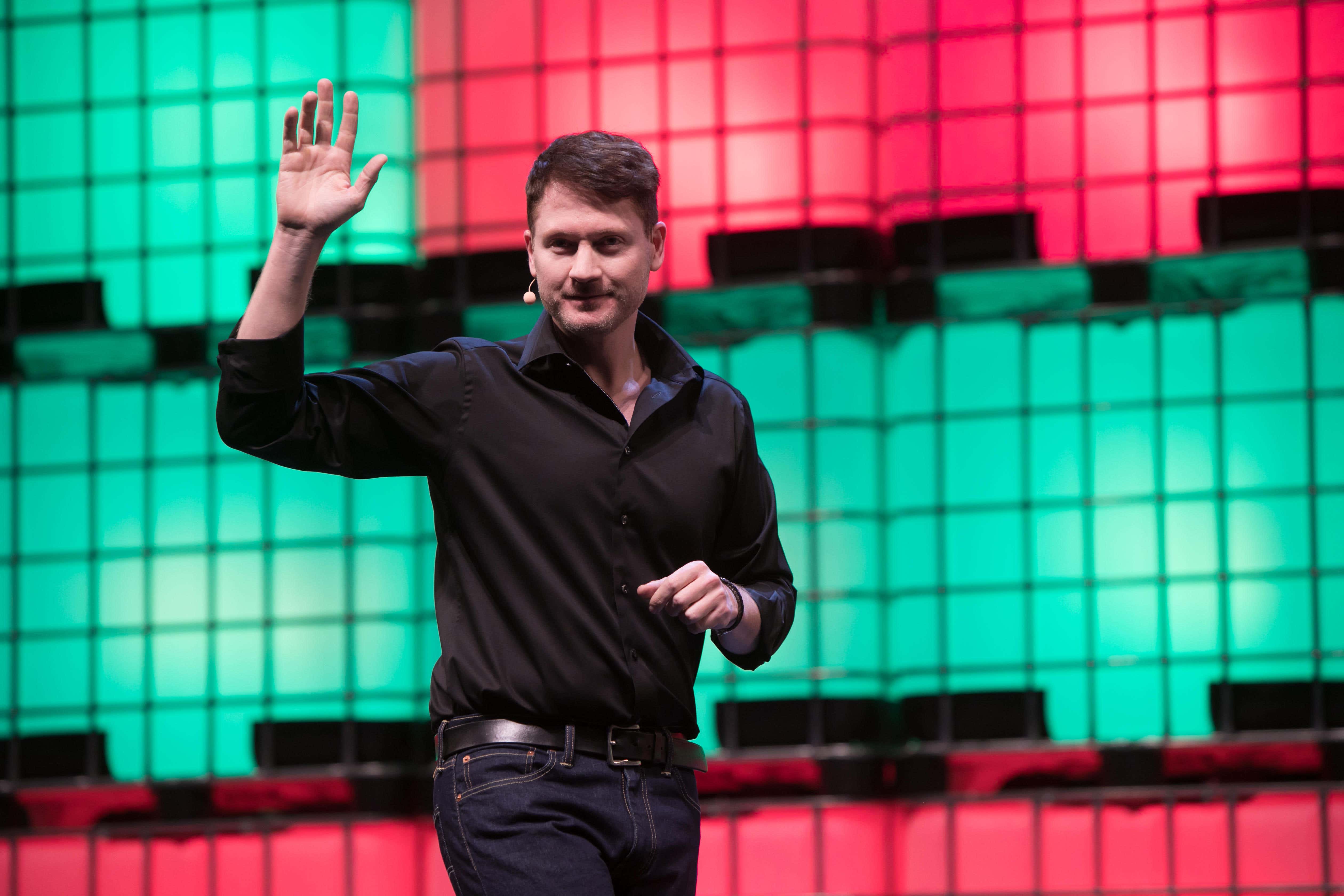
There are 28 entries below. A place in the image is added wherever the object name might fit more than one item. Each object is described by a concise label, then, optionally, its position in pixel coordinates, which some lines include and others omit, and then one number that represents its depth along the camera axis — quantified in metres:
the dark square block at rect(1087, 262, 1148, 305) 14.62
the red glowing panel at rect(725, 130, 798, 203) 14.99
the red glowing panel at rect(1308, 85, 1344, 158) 14.30
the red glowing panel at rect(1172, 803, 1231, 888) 14.06
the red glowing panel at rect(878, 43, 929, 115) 15.23
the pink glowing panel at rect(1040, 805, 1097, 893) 14.27
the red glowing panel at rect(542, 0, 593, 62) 15.49
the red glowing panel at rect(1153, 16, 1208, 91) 14.58
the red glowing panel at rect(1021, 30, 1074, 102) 14.90
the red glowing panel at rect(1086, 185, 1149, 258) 14.76
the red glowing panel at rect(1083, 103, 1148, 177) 14.73
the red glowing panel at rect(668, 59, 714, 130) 15.21
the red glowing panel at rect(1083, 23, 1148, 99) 14.72
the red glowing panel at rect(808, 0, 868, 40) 14.95
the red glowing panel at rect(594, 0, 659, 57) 15.36
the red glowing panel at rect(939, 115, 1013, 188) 15.02
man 4.47
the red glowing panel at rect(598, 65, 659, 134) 15.34
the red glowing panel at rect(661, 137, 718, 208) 15.19
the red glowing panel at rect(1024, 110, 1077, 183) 14.90
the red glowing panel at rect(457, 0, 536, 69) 15.62
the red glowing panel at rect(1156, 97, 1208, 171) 14.58
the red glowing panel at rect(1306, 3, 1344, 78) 14.31
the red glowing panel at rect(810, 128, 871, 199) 14.95
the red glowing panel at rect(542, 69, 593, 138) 15.43
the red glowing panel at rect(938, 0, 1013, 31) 15.03
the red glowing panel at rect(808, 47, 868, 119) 14.98
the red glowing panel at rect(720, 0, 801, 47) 15.03
